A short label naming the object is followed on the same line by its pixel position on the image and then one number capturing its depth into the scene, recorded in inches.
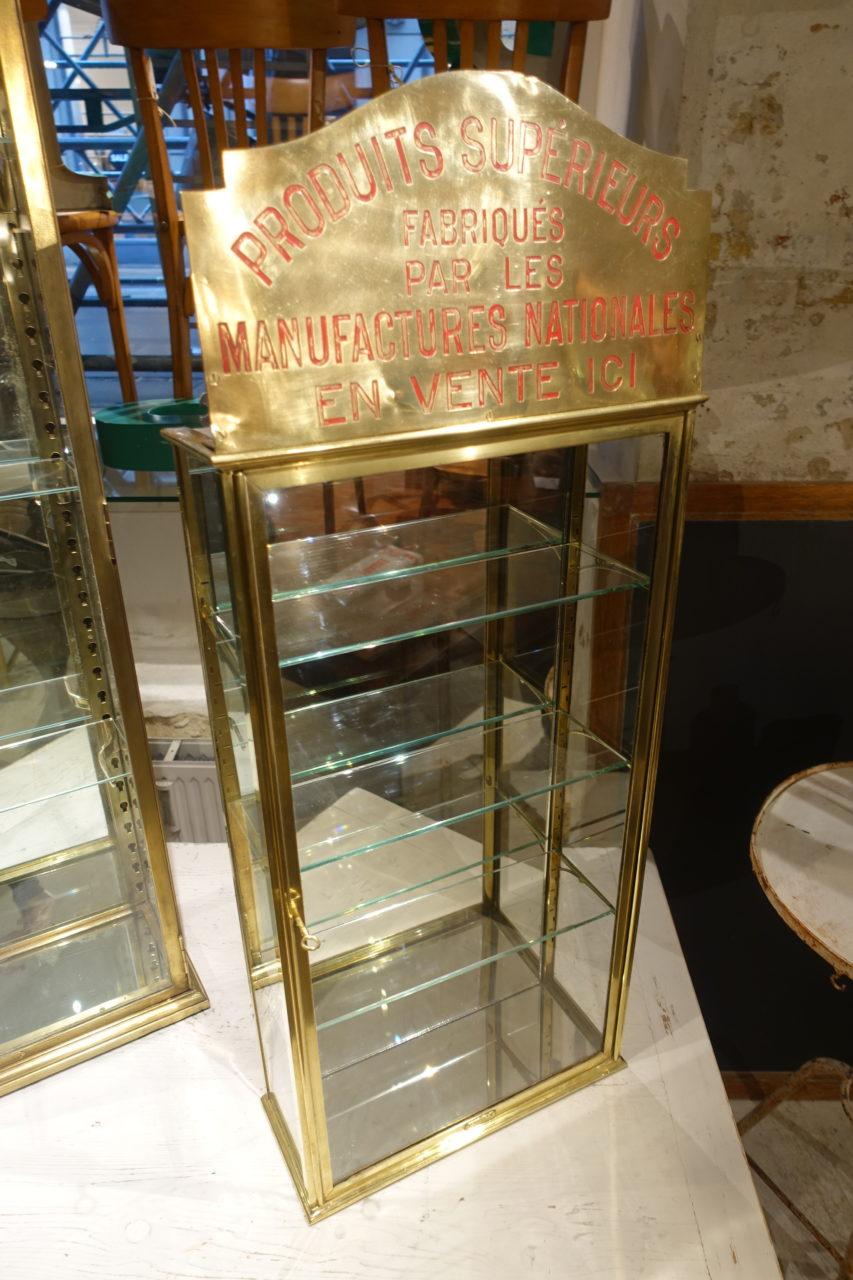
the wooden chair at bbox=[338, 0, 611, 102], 61.2
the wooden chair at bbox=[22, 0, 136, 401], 80.0
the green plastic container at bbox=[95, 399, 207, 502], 62.7
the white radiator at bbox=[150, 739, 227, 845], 77.4
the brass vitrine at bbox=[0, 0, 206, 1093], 44.6
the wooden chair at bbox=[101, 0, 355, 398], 65.0
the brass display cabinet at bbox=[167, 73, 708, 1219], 30.9
